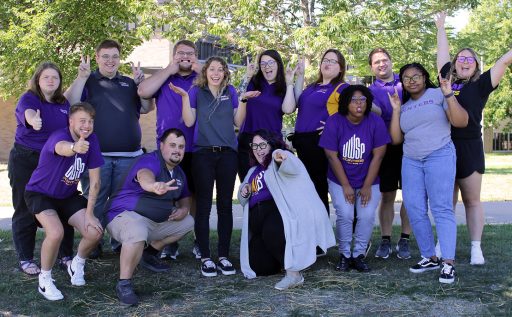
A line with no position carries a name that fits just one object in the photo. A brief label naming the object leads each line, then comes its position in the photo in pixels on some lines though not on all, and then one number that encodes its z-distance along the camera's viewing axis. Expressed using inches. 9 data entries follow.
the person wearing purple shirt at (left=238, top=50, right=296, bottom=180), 236.2
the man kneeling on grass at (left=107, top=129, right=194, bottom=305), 192.5
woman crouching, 208.8
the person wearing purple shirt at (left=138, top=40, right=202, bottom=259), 231.5
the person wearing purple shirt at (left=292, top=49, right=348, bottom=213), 237.8
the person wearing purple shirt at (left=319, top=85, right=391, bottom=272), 226.7
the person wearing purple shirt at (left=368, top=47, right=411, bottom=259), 242.4
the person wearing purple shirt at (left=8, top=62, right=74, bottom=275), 214.8
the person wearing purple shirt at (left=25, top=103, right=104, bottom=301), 196.5
